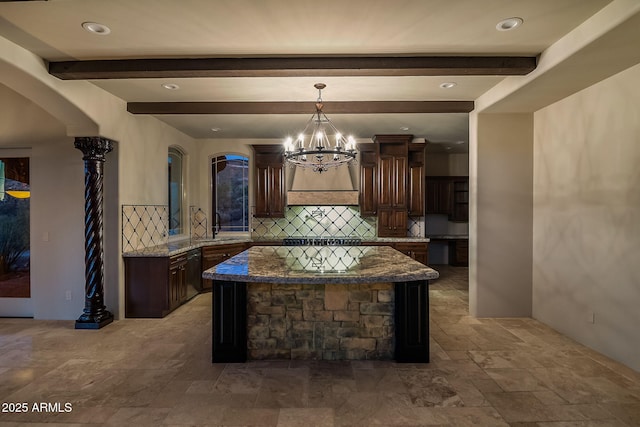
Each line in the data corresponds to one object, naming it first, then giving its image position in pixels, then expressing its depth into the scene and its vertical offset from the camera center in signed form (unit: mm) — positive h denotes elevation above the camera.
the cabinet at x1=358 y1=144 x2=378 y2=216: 6133 +531
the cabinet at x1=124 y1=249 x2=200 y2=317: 4234 -960
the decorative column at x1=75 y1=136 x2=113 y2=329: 3924 -334
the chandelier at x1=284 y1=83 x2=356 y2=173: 3289 +577
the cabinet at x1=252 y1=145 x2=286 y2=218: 6137 +470
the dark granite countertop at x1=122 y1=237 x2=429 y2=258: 4217 -534
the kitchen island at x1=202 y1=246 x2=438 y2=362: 3018 -1000
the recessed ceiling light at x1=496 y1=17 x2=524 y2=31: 2424 +1340
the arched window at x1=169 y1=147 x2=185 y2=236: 5730 +314
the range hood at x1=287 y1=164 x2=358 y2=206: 6039 +391
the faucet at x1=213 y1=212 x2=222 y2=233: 6445 -236
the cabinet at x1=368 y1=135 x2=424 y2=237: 6047 +469
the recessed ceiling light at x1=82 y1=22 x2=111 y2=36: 2473 +1357
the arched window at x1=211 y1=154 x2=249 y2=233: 6465 +306
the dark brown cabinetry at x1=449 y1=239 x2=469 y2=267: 7713 -1012
